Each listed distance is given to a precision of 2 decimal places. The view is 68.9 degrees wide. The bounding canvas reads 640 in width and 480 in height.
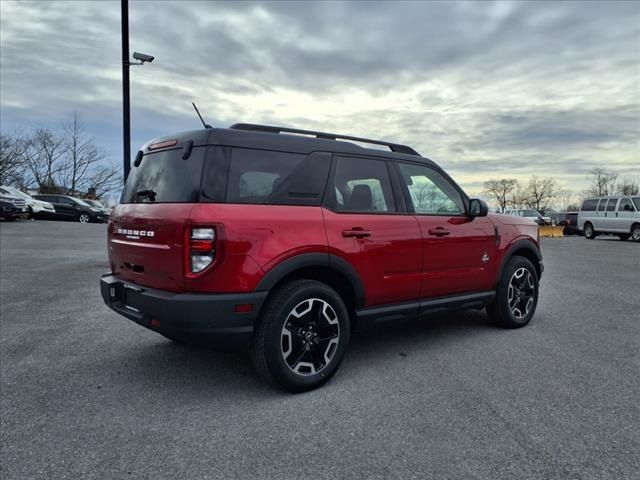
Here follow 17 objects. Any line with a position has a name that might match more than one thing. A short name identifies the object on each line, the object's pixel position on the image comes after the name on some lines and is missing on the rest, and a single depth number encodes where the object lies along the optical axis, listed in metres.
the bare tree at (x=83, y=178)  53.00
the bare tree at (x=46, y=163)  49.34
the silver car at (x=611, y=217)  20.34
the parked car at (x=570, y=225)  28.56
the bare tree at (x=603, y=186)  83.94
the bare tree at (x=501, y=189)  97.00
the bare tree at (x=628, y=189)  80.19
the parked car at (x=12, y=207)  21.56
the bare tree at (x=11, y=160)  40.25
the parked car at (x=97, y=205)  28.55
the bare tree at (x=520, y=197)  97.00
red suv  3.00
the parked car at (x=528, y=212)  33.19
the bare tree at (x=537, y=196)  95.12
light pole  8.37
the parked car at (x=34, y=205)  24.75
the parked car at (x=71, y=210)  27.28
